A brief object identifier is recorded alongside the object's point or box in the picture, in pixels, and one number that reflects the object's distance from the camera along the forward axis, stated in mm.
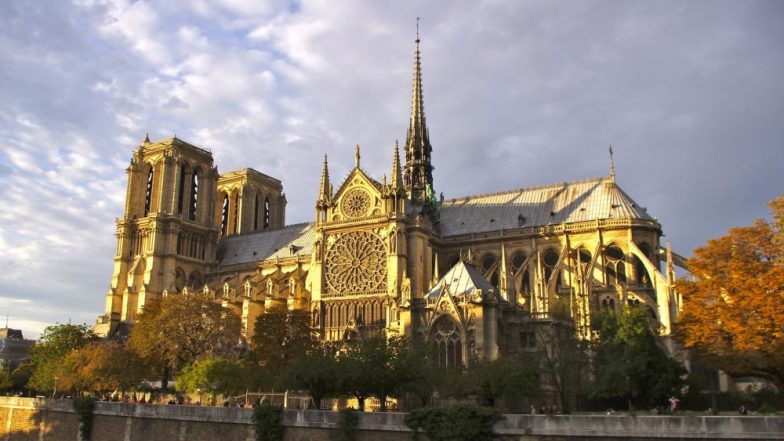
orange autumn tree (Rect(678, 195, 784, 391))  37219
